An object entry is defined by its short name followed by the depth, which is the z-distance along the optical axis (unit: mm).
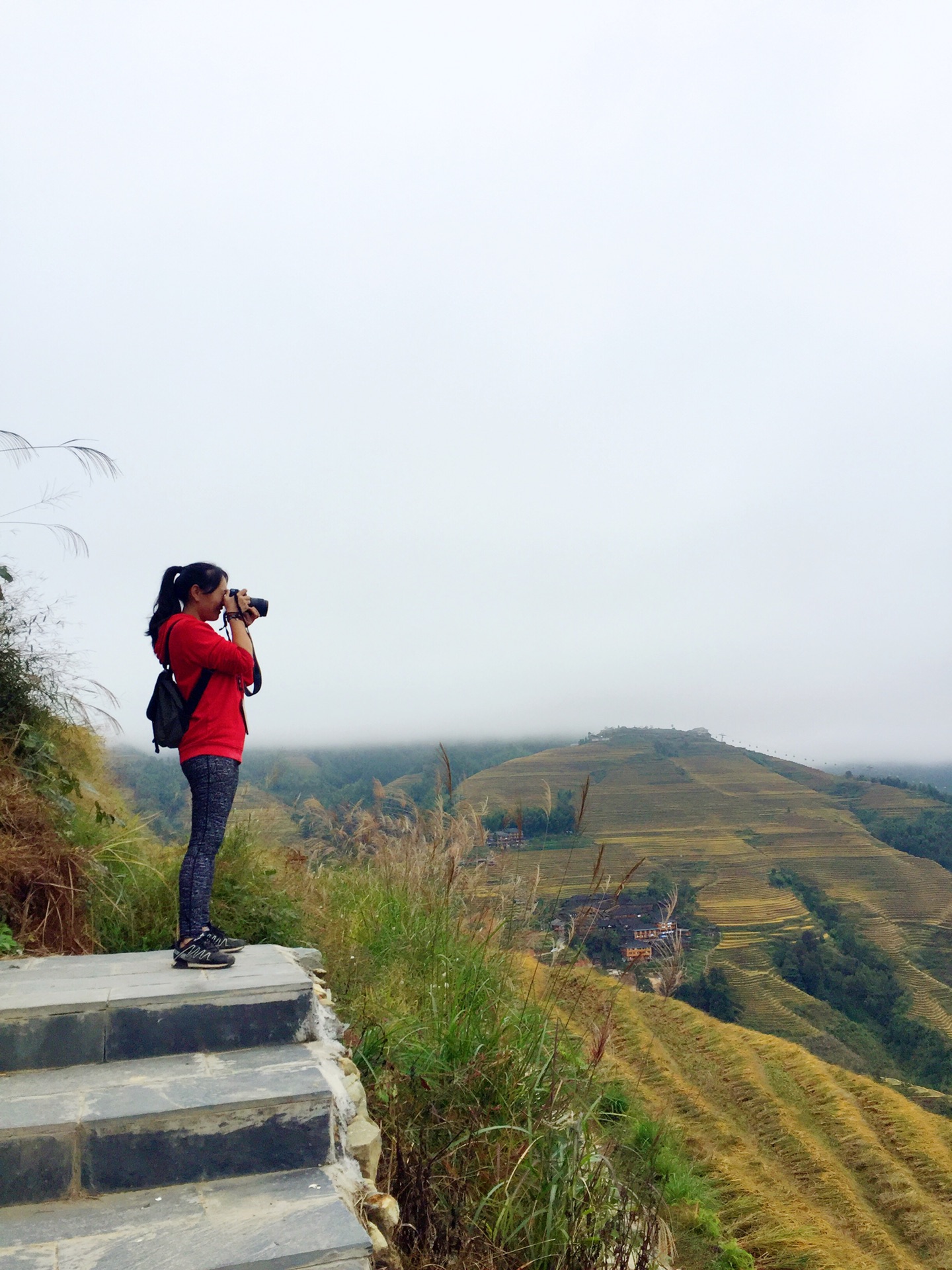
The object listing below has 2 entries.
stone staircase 2279
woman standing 3682
